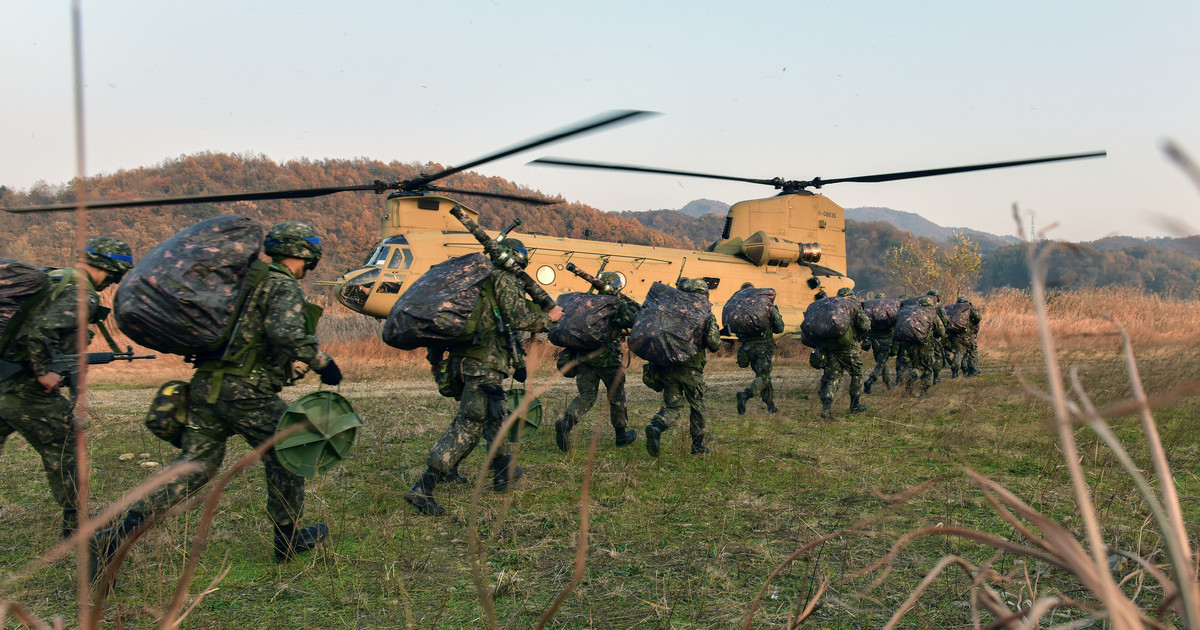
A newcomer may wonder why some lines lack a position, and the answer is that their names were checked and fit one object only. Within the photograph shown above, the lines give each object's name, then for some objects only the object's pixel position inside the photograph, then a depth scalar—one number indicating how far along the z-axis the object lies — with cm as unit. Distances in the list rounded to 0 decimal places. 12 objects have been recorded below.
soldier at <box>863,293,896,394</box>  1117
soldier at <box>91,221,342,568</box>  350
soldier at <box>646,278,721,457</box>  649
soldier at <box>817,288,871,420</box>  848
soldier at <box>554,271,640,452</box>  666
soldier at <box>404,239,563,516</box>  472
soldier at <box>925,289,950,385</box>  1081
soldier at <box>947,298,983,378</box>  1211
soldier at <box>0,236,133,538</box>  385
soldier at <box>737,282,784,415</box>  880
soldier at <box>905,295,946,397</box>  1036
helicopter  1255
